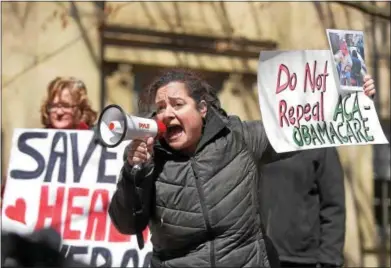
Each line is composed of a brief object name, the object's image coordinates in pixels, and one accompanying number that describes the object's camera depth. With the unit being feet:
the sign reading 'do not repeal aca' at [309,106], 23.32
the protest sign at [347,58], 23.73
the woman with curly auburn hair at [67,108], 33.06
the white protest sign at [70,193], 31.41
